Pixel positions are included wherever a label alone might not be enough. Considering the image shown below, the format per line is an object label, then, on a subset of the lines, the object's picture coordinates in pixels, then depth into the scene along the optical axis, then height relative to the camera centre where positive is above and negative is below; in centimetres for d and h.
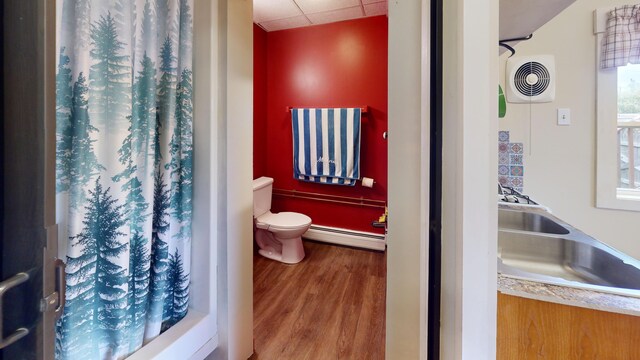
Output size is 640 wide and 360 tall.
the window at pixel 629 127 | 156 +33
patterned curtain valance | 148 +86
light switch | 166 +41
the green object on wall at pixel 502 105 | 116 +35
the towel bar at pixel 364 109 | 252 +69
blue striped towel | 258 +34
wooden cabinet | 55 -37
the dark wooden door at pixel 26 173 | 45 +0
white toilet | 226 -48
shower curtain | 75 +2
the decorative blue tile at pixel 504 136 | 180 +30
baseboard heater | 262 -67
